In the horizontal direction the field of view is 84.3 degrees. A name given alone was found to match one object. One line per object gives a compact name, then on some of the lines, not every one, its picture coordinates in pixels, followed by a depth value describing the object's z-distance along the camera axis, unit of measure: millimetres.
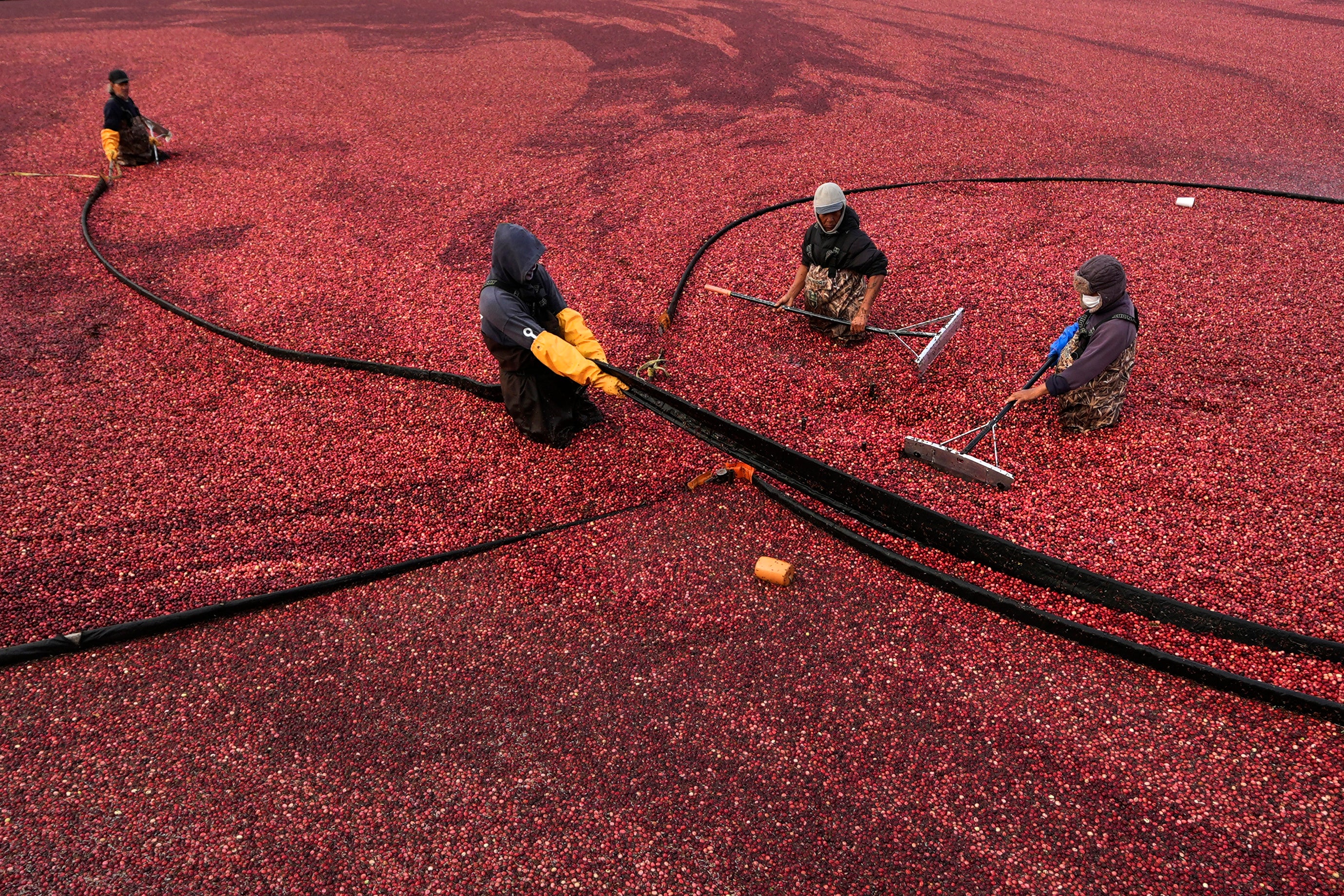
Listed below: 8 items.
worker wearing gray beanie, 5598
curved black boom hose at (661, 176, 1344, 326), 7261
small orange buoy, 4172
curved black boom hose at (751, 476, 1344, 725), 3373
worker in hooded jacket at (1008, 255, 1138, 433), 4535
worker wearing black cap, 9180
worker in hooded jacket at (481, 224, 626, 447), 4703
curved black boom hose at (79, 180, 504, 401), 5695
